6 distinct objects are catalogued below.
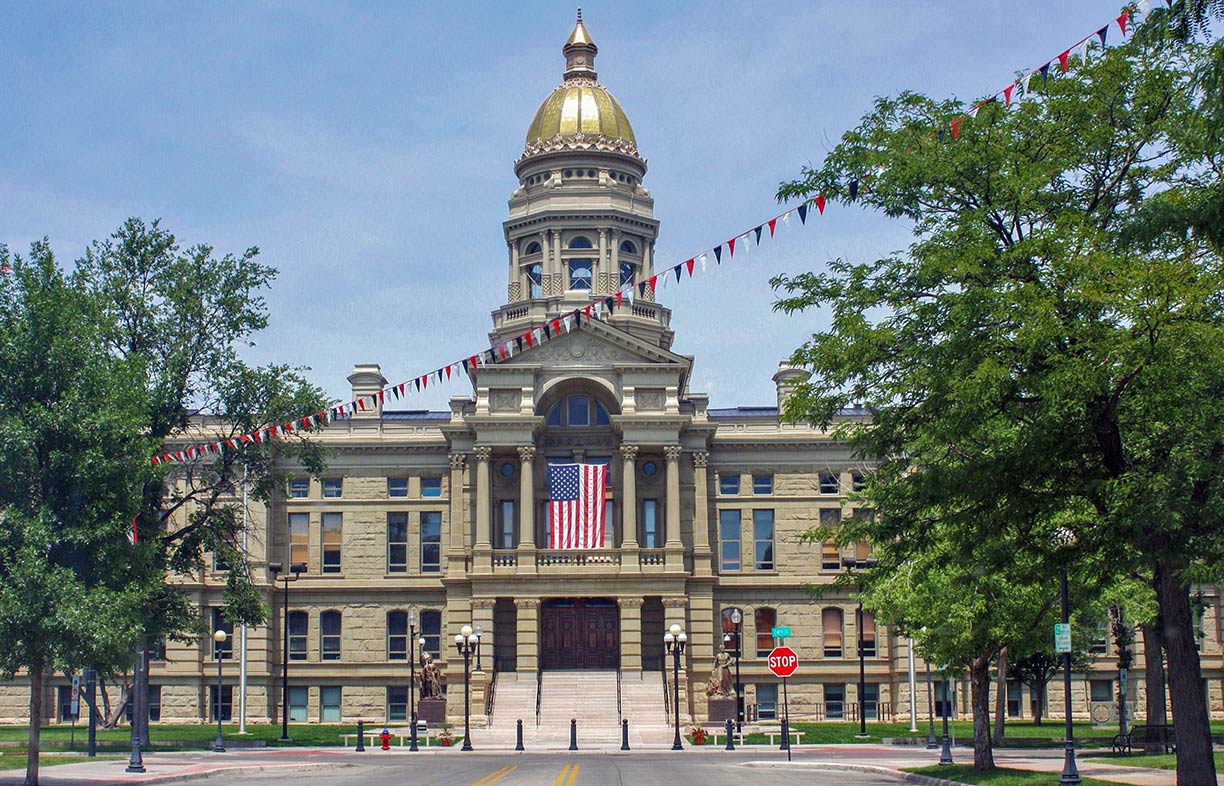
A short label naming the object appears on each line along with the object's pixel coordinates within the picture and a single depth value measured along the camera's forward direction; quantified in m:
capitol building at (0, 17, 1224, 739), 71.06
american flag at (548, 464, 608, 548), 69.31
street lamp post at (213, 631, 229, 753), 52.88
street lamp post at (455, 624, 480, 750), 57.86
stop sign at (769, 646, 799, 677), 45.62
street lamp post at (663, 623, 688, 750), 58.06
